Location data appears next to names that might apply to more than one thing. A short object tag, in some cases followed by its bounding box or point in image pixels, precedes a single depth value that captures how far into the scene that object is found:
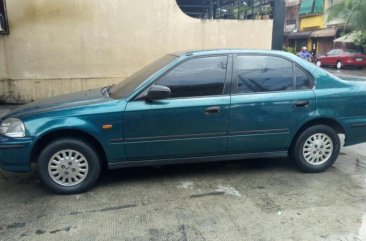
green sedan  4.22
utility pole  9.51
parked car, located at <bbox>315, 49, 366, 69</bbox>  24.72
